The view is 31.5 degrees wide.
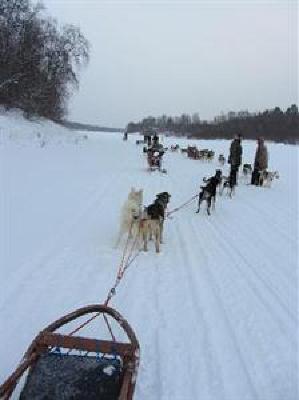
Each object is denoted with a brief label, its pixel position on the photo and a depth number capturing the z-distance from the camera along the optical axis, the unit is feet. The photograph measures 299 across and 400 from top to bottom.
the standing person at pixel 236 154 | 49.65
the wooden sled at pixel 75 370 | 10.03
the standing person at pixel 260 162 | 52.95
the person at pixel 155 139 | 78.16
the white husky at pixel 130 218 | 23.18
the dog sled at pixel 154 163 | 59.11
